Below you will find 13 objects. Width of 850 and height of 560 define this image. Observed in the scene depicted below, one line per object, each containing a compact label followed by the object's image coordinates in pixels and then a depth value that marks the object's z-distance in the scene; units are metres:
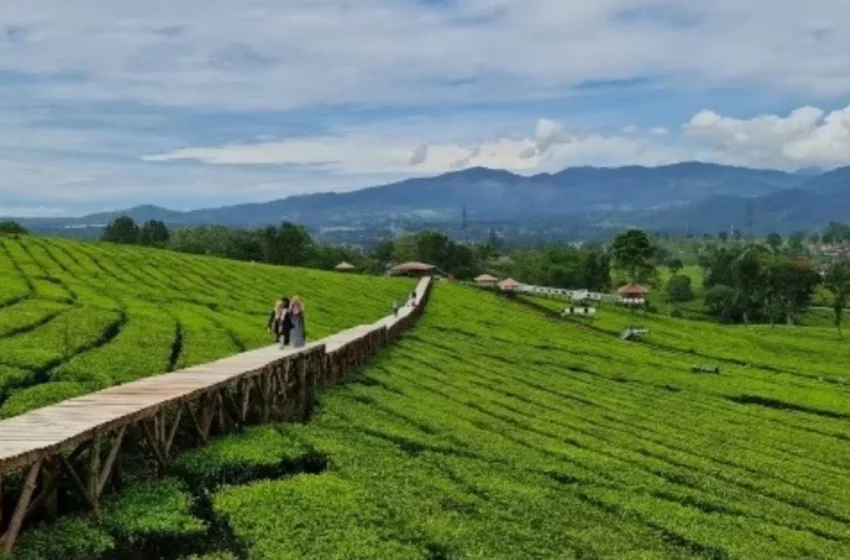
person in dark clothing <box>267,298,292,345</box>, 39.53
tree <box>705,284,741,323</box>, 159.50
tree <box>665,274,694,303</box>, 184.12
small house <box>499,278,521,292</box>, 122.94
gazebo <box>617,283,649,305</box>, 115.93
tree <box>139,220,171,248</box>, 173.50
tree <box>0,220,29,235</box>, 129.06
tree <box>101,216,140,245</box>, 173.88
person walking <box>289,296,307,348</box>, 38.22
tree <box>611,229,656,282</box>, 135.88
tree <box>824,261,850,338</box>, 130.75
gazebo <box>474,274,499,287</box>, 128.88
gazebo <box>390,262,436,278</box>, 139.25
